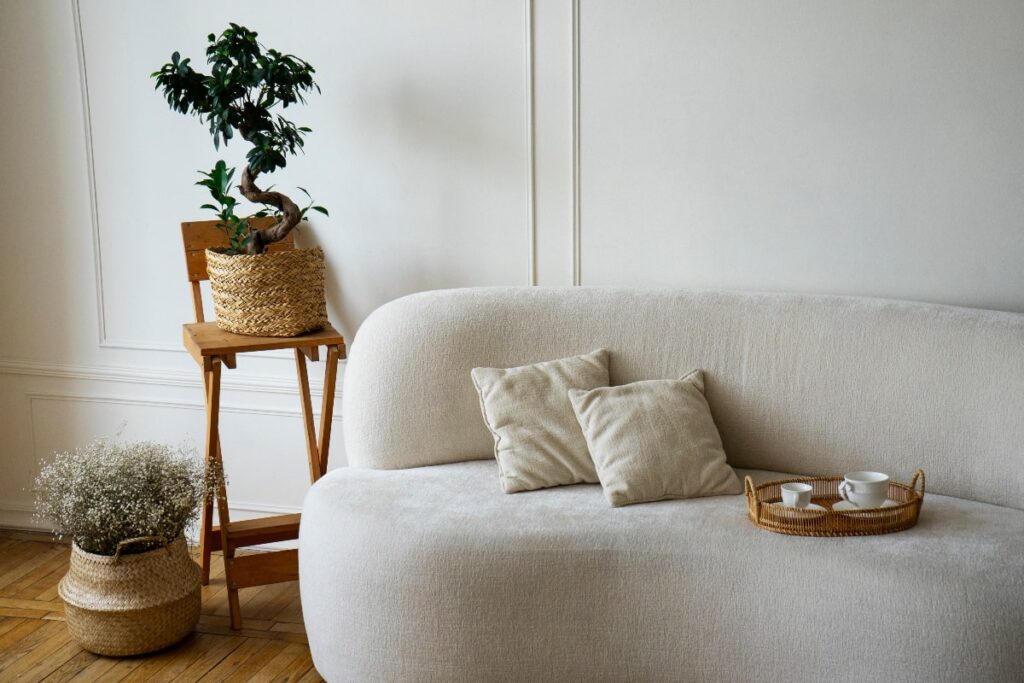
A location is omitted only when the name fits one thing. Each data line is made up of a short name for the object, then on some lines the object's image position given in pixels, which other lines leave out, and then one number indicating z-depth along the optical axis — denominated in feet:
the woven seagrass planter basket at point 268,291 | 9.49
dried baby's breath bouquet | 8.86
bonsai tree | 9.33
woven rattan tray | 7.51
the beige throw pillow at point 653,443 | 8.27
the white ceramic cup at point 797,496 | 7.63
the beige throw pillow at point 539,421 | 8.63
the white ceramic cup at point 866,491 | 7.63
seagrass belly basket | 8.90
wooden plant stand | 9.58
